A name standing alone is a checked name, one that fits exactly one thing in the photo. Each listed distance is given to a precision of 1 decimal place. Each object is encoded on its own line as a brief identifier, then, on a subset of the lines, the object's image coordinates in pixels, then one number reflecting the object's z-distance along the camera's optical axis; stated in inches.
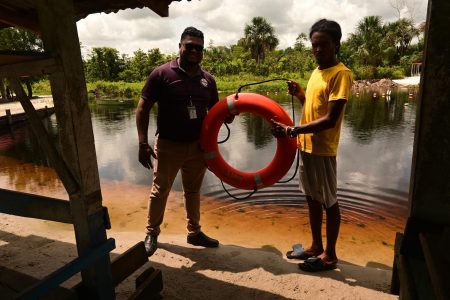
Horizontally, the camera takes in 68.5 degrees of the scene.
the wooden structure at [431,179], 33.1
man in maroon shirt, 95.0
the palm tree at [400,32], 1269.7
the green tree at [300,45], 1608.0
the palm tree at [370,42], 1230.3
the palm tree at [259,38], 1568.7
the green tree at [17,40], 732.7
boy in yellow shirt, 79.6
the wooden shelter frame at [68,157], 52.2
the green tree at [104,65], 1362.0
